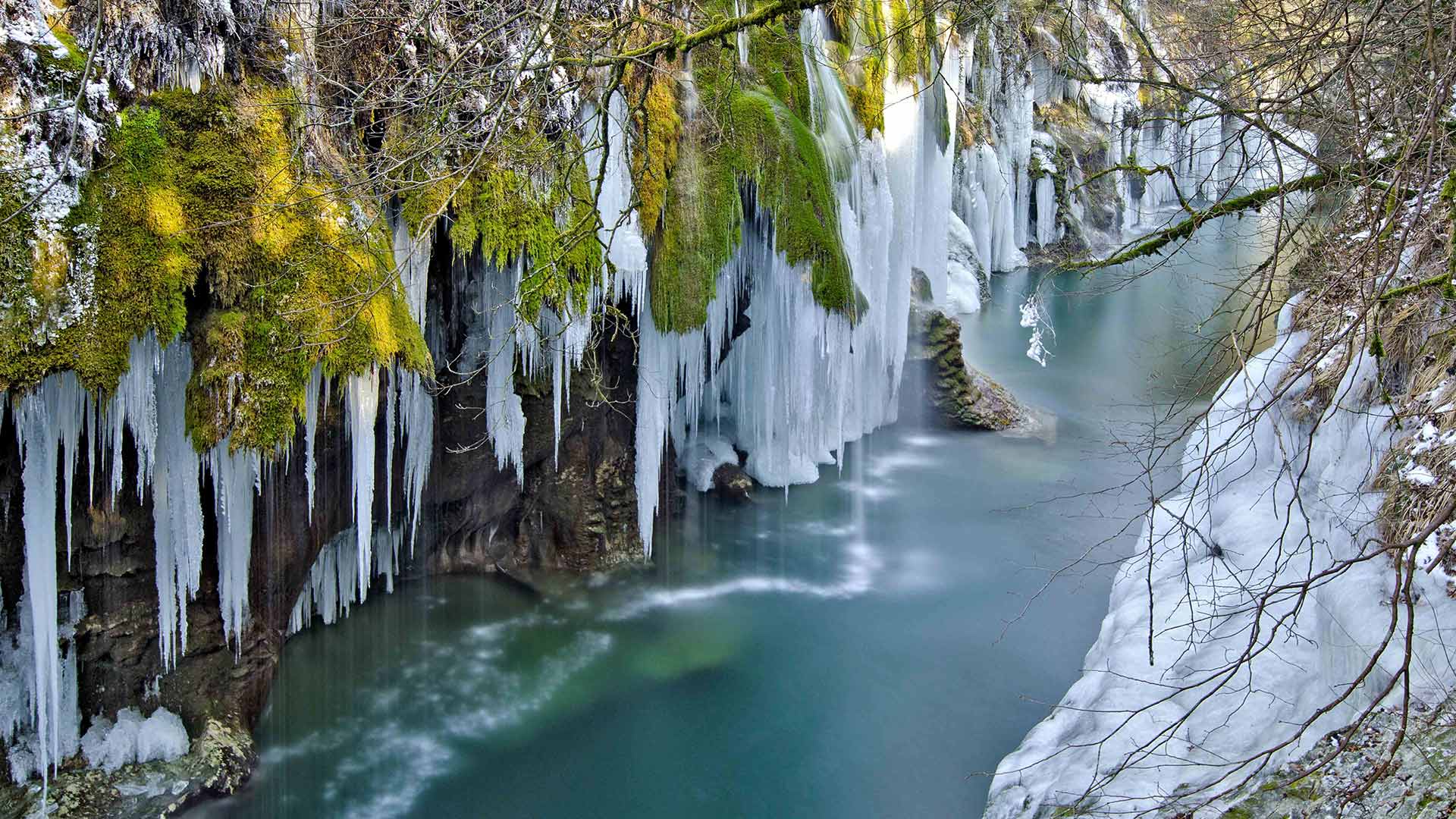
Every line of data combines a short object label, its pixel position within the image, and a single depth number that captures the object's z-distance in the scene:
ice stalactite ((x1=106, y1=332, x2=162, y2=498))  5.55
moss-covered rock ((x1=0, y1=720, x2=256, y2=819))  5.87
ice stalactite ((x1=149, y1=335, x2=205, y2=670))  5.86
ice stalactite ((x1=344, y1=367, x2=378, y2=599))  6.52
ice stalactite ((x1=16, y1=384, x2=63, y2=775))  5.33
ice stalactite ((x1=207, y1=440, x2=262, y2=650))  6.00
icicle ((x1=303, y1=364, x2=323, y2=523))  6.25
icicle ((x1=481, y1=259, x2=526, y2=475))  7.91
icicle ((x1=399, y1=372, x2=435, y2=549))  7.91
